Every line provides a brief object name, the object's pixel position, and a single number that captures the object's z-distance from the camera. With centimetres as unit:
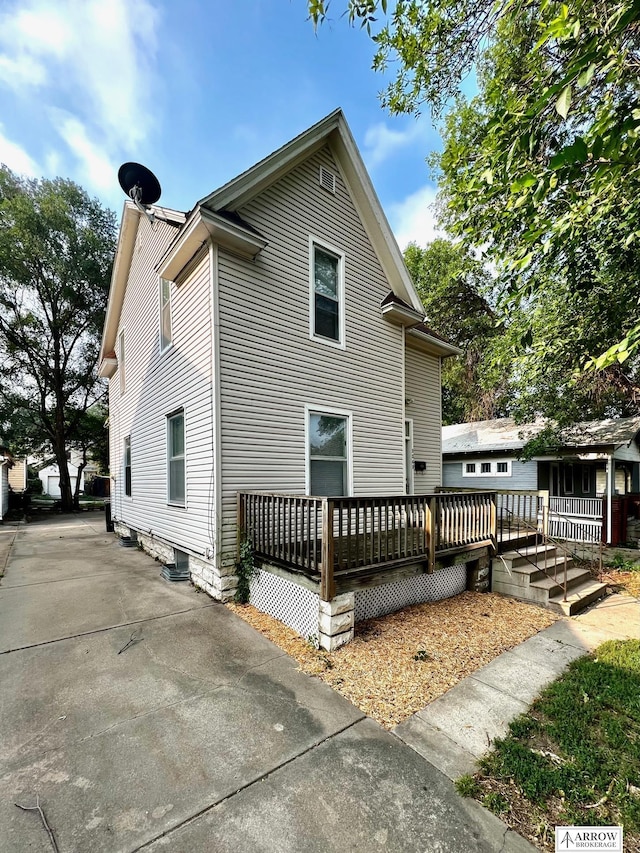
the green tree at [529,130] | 292
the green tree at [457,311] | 1734
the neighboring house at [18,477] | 2856
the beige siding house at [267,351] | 545
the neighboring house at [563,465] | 1120
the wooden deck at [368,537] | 412
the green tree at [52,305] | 1806
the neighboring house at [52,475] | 3511
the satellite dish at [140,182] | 712
